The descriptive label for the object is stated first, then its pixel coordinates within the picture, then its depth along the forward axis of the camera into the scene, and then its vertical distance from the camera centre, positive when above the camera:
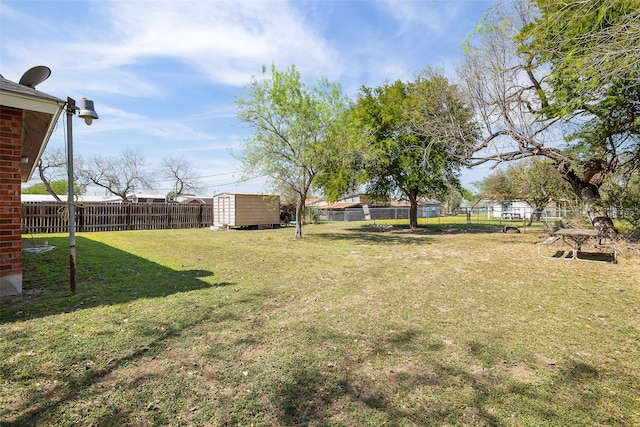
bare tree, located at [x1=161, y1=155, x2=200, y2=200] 40.12 +4.04
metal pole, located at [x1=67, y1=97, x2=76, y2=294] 4.89 +0.81
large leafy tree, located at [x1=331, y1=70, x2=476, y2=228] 13.67 +4.02
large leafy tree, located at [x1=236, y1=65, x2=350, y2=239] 12.84 +3.76
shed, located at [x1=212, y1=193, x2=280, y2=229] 21.17 +0.27
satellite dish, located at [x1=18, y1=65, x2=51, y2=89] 4.95 +2.33
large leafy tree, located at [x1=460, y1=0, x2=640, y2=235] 9.18 +3.12
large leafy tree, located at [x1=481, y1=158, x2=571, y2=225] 19.12 +1.88
